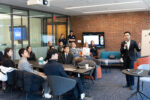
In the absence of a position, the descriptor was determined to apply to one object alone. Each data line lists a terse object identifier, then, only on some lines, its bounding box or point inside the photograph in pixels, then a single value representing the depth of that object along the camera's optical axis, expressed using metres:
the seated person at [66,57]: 5.98
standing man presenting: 5.53
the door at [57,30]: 9.90
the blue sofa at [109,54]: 9.00
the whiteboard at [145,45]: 9.22
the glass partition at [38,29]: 8.75
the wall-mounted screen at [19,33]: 7.84
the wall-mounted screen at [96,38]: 10.31
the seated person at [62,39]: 10.18
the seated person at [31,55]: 7.06
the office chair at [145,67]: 5.04
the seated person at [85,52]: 6.11
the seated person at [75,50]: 7.62
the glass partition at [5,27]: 7.25
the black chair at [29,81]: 4.07
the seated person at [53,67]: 3.80
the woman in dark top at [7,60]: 4.97
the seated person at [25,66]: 4.48
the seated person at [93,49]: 9.46
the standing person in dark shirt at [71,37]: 10.71
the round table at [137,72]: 4.13
